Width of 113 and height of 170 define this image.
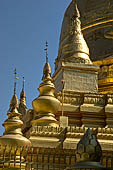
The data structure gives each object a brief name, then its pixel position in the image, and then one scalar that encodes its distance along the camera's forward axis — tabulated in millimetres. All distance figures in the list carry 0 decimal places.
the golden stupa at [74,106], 13415
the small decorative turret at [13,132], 13383
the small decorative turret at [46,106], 14922
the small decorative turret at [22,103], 24342
